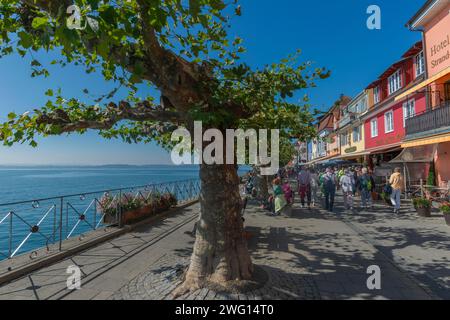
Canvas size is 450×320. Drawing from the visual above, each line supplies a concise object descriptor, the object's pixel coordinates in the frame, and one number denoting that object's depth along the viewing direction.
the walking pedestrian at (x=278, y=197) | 9.65
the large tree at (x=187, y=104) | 3.15
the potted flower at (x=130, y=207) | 8.01
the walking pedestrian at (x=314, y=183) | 13.05
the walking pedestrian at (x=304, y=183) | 12.44
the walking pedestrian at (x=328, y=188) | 11.29
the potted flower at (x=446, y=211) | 8.30
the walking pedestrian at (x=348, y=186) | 11.60
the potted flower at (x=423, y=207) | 9.82
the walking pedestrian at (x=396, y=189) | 10.62
